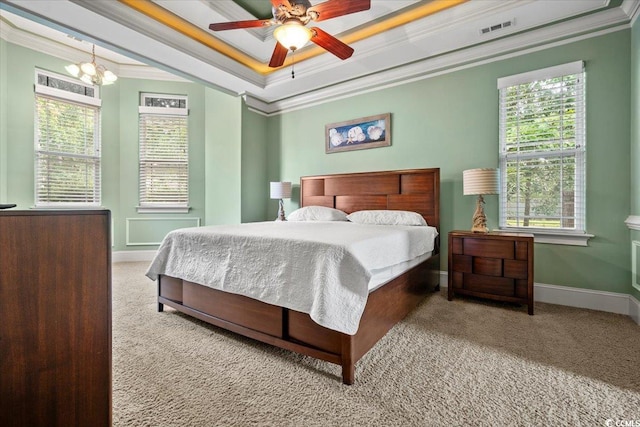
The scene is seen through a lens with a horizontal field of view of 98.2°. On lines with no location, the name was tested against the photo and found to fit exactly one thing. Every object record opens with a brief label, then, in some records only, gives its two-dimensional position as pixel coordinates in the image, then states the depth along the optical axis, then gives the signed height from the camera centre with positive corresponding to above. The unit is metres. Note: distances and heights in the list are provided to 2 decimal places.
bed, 1.60 -0.69
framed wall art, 3.81 +1.11
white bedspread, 1.57 -0.35
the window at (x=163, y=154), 4.93 +1.00
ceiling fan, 2.06 +1.50
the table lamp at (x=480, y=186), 2.71 +0.24
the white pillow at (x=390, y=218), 3.18 -0.09
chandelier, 3.54 +1.78
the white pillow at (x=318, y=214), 3.64 -0.06
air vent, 2.70 +1.83
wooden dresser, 0.84 -0.35
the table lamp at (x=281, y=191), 4.28 +0.29
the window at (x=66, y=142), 4.10 +1.05
